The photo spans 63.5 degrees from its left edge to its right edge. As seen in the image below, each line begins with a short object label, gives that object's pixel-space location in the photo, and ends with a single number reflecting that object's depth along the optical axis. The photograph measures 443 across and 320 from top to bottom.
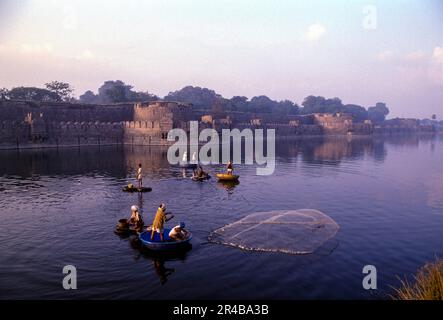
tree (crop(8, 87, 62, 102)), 98.50
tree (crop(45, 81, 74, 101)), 111.50
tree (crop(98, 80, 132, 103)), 115.88
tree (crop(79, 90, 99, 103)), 193.62
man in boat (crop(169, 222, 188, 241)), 15.67
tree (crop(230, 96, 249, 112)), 147.02
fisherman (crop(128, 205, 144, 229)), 17.78
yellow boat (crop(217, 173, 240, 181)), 32.22
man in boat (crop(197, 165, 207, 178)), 33.72
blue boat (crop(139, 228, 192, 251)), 15.11
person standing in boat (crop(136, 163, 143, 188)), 27.55
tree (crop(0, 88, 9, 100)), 96.89
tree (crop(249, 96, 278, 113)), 148.82
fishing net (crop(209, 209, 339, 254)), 16.17
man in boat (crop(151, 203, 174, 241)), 15.63
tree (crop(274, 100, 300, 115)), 183.38
